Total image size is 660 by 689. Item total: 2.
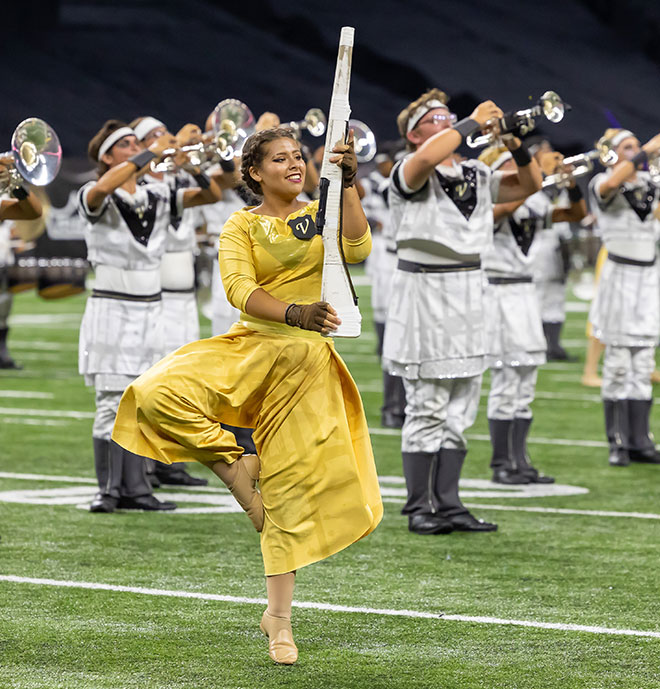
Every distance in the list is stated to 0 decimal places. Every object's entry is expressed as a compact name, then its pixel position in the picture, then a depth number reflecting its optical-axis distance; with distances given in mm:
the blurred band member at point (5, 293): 28637
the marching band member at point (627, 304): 17109
